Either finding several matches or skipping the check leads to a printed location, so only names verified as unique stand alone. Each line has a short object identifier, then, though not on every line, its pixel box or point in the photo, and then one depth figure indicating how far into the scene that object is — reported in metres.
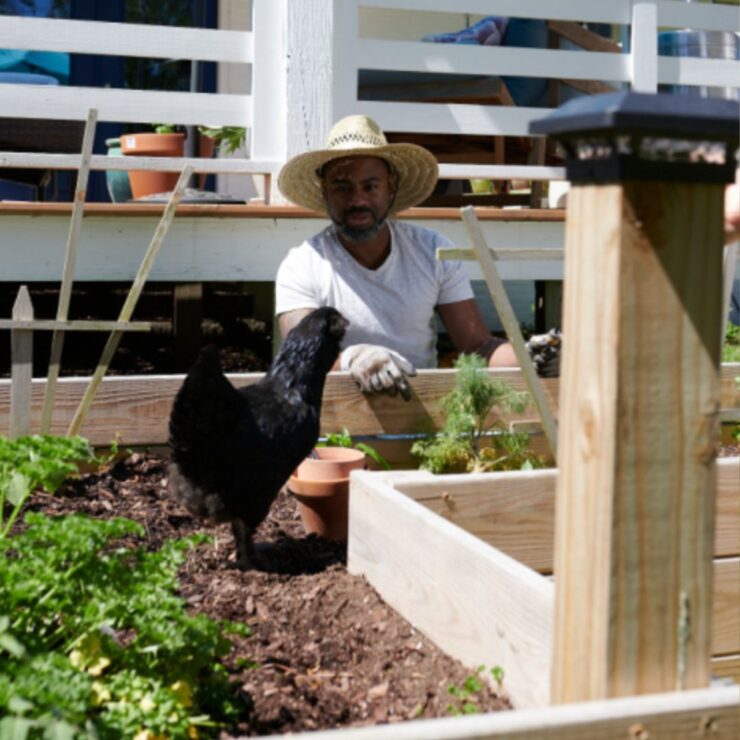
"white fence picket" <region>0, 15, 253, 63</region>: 5.44
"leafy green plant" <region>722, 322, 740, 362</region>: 6.81
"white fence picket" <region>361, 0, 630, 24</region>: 6.17
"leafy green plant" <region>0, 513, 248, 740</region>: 1.84
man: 4.64
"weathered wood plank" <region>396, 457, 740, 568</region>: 2.61
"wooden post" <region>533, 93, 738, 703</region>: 1.30
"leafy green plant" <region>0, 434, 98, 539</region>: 2.34
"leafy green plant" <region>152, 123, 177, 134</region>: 7.63
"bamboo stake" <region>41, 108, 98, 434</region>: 3.67
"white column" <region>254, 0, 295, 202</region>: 5.70
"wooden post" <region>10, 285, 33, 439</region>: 3.61
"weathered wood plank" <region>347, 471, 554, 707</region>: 1.92
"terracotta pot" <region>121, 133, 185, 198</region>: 6.78
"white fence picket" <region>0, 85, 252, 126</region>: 5.55
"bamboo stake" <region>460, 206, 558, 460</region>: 2.97
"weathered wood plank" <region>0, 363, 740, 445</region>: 3.85
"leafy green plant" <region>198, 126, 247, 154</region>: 7.66
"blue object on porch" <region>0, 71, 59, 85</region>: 6.12
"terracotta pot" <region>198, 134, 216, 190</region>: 8.41
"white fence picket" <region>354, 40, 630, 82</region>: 6.01
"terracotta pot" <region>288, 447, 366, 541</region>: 3.36
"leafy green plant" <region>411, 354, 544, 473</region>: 3.80
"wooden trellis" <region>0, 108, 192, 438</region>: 3.62
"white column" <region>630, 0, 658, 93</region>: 6.47
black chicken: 3.04
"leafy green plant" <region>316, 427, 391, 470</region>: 3.82
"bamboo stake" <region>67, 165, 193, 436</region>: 3.70
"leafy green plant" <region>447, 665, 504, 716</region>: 2.01
